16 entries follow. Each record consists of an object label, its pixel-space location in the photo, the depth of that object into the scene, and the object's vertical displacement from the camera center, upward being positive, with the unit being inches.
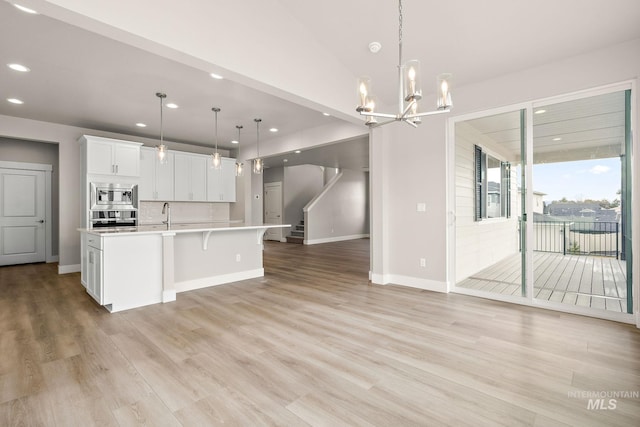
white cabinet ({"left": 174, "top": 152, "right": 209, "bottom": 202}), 268.4 +32.7
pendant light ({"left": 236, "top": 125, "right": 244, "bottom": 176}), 221.0 +32.4
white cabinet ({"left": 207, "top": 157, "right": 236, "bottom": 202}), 289.7 +29.7
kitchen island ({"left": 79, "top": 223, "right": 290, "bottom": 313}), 139.6 -24.4
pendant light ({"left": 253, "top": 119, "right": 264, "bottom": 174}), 212.5 +35.2
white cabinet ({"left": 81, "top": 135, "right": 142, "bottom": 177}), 218.5 +42.0
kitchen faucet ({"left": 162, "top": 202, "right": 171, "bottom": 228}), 170.0 +1.9
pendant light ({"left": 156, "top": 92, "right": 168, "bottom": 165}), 172.6 +35.6
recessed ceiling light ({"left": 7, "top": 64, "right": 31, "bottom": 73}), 138.4 +66.2
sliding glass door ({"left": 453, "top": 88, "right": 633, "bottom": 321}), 126.6 +5.7
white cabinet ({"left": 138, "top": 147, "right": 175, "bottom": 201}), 247.1 +30.3
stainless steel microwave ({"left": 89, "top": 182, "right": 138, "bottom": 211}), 219.3 +13.0
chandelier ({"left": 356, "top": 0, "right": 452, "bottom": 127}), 84.7 +34.2
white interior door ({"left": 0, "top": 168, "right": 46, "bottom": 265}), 254.4 -1.5
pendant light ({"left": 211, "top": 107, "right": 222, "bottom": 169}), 195.2 +34.7
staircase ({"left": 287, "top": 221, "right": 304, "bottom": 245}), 417.2 -29.6
